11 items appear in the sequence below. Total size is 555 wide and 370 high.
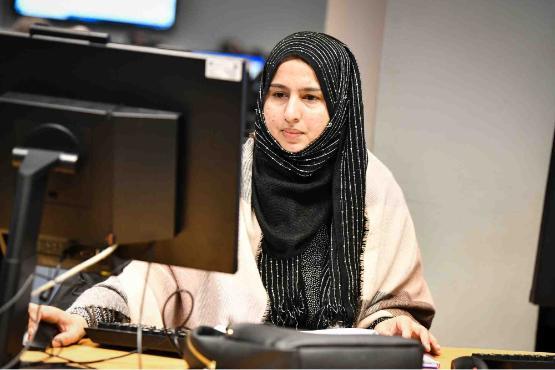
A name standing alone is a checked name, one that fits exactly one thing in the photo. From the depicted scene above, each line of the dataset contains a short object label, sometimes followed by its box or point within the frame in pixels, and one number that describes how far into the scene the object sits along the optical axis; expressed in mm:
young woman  2211
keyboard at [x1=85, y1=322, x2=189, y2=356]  1769
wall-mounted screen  4465
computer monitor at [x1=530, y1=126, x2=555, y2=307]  1677
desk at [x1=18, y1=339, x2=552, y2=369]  1693
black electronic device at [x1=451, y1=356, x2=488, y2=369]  1702
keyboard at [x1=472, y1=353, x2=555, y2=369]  1750
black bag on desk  1279
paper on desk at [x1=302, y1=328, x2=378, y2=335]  1760
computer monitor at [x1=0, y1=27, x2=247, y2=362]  1416
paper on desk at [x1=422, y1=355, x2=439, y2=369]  1800
